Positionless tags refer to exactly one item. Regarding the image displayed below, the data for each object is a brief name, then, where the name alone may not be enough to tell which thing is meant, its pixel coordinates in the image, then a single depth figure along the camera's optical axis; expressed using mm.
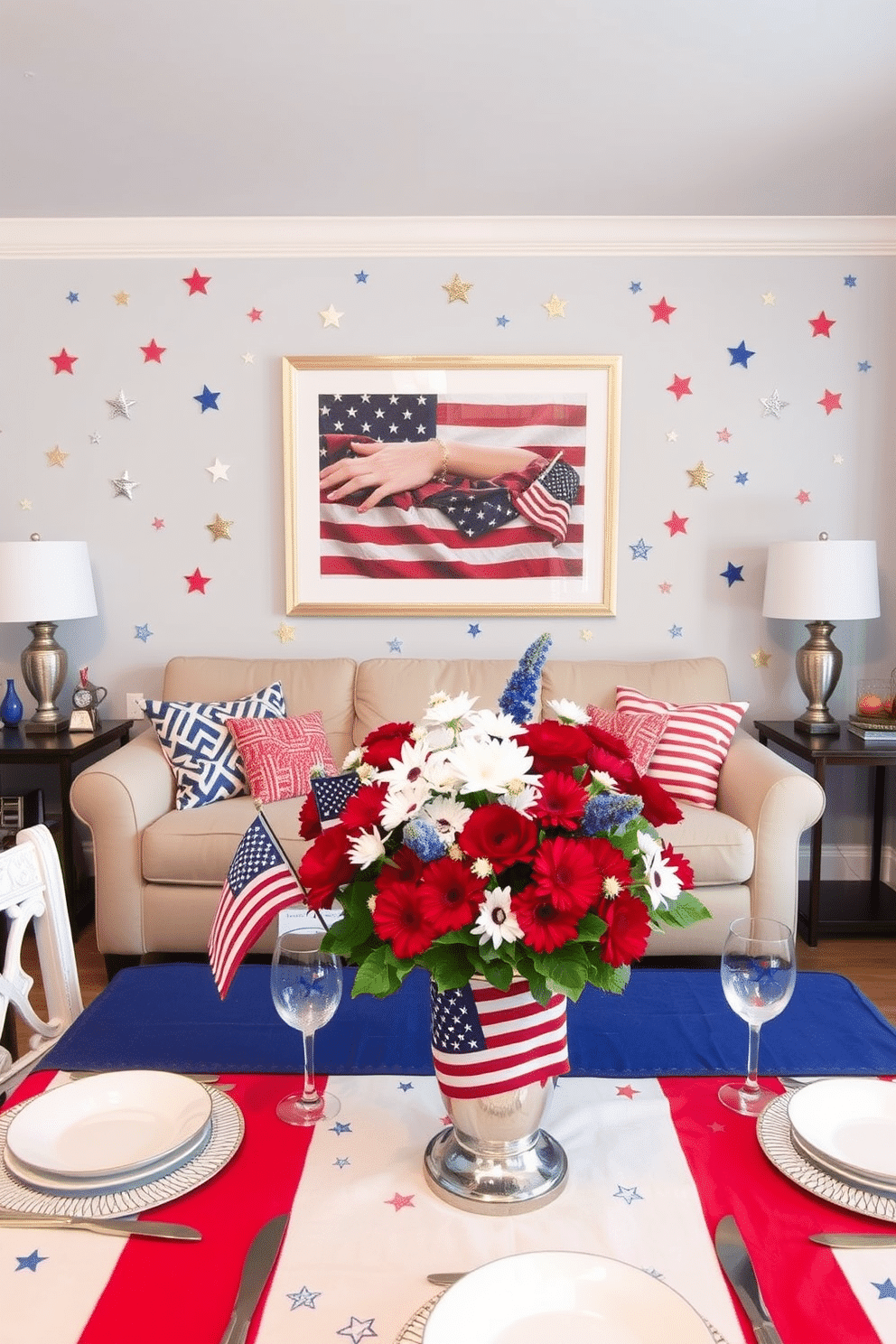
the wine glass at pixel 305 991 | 1080
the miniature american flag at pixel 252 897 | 1145
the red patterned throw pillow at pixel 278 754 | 3262
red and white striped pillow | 3283
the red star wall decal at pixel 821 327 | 3793
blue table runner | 1200
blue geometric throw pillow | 3273
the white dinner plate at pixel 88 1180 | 935
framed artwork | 3801
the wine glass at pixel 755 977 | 1098
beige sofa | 2982
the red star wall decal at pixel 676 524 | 3857
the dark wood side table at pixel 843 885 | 3328
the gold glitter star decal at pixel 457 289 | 3766
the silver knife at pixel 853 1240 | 875
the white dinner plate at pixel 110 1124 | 978
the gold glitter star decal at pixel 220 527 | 3869
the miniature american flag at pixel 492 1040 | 946
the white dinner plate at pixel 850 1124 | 982
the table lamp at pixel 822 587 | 3455
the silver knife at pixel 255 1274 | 781
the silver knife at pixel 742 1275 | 777
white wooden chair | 1346
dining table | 811
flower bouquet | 868
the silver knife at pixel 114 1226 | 883
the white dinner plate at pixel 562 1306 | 756
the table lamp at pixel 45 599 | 3498
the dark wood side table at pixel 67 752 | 3287
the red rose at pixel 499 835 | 871
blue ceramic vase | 3717
